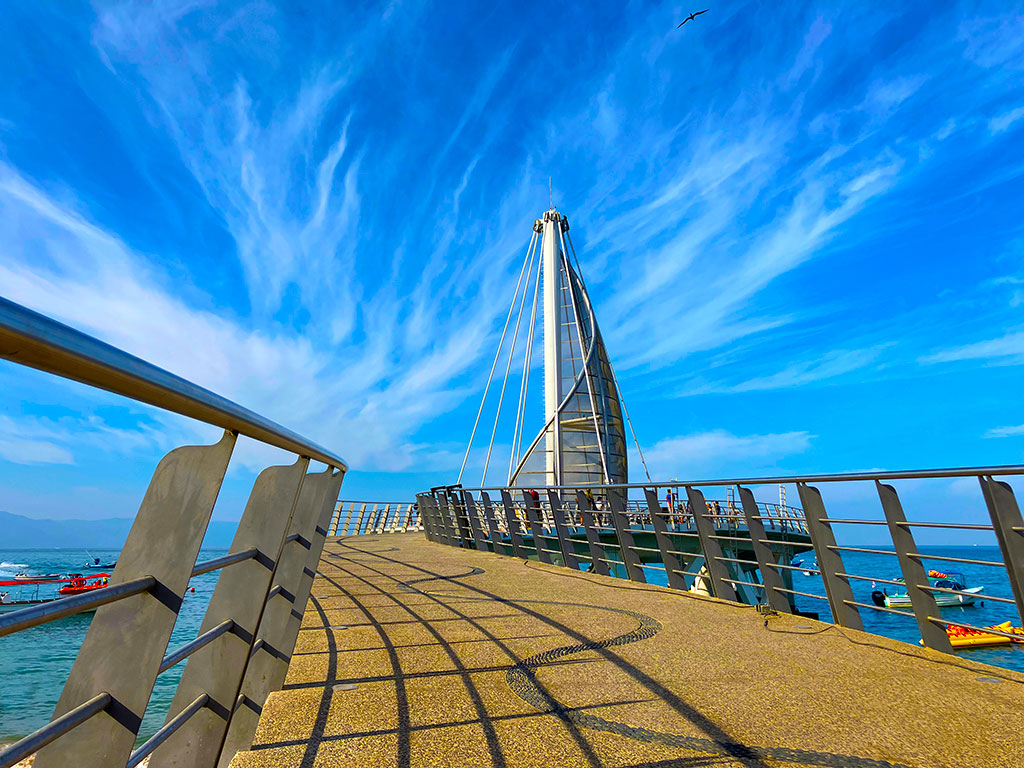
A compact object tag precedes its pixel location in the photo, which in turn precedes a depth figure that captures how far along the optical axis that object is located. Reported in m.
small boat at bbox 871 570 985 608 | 38.50
